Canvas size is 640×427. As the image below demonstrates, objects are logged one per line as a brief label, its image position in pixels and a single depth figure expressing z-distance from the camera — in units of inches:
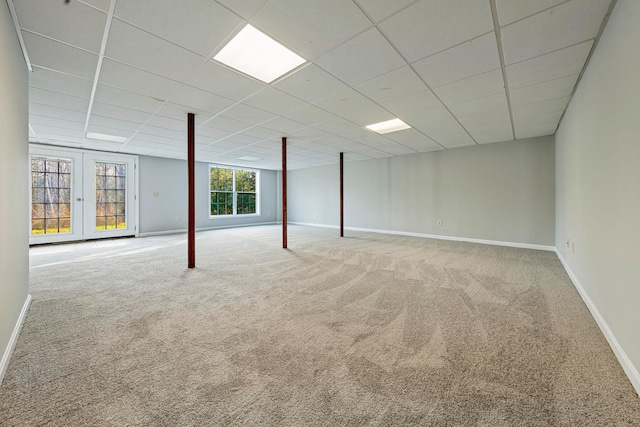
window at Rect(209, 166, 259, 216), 375.9
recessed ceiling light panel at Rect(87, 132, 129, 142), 207.2
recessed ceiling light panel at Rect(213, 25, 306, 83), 89.4
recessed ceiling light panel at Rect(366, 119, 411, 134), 179.0
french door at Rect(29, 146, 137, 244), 235.8
